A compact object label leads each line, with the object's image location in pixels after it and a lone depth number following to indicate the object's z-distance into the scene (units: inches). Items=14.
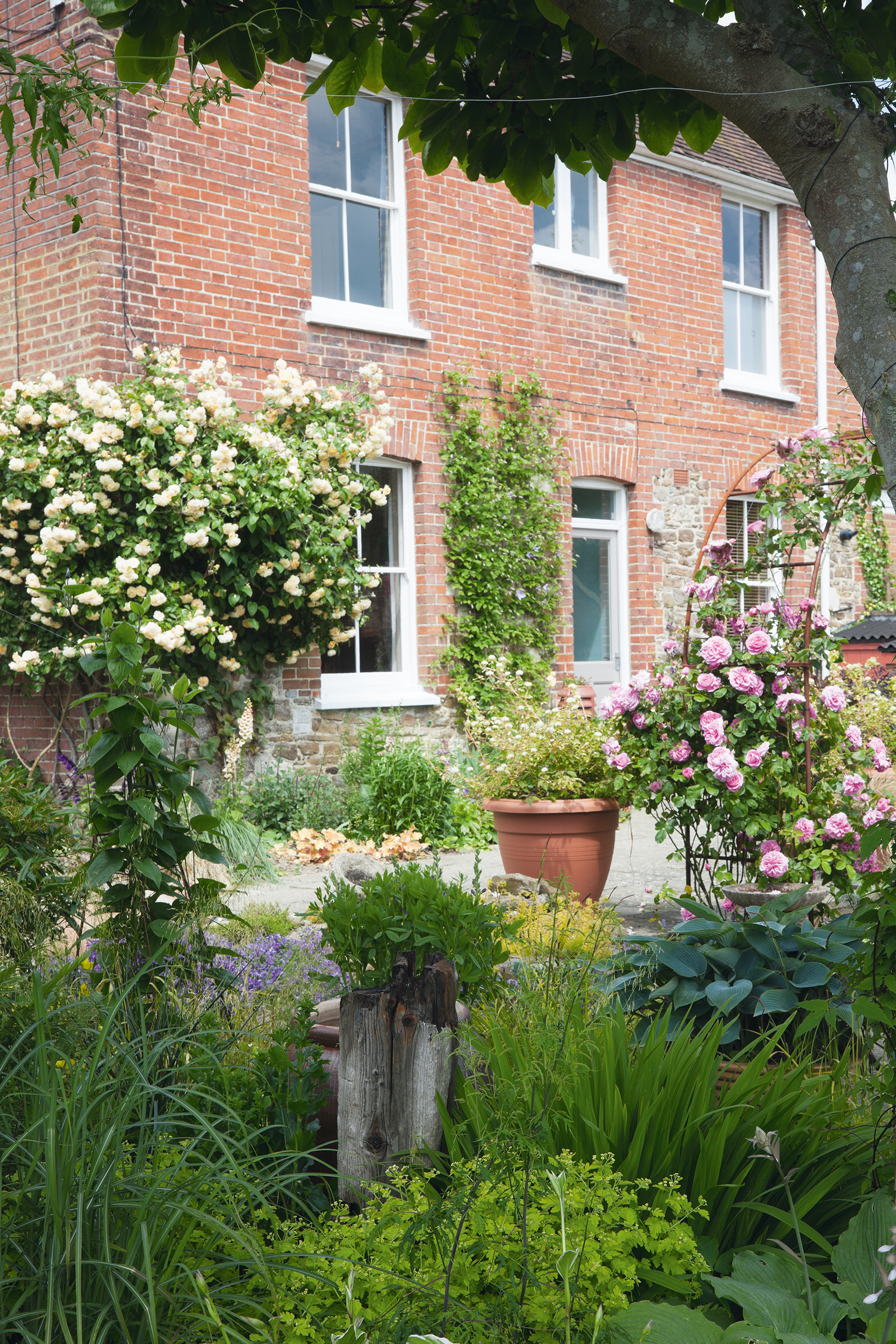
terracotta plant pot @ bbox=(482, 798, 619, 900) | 221.6
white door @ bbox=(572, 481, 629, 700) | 424.5
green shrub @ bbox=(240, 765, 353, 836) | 309.0
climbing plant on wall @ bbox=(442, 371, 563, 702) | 365.7
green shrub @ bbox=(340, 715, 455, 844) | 305.7
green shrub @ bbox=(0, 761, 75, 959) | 136.6
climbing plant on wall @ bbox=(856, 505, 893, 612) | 525.7
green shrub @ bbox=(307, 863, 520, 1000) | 110.7
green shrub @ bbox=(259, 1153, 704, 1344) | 67.5
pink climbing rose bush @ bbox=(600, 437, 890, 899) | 181.3
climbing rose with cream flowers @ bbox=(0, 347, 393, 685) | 266.7
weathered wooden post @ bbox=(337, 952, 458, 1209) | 94.2
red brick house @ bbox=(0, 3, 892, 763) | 304.7
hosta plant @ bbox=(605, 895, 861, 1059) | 116.8
